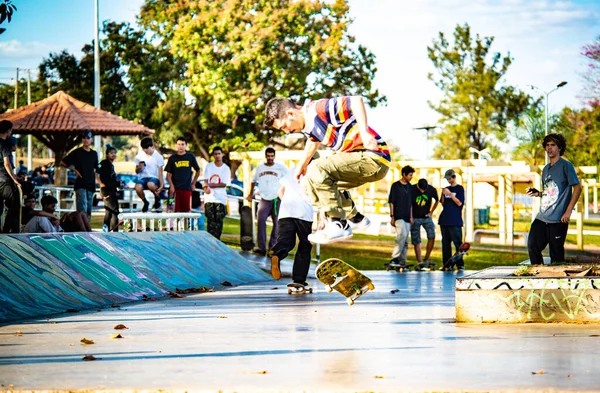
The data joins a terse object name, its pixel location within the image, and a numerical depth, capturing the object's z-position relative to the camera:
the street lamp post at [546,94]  49.26
